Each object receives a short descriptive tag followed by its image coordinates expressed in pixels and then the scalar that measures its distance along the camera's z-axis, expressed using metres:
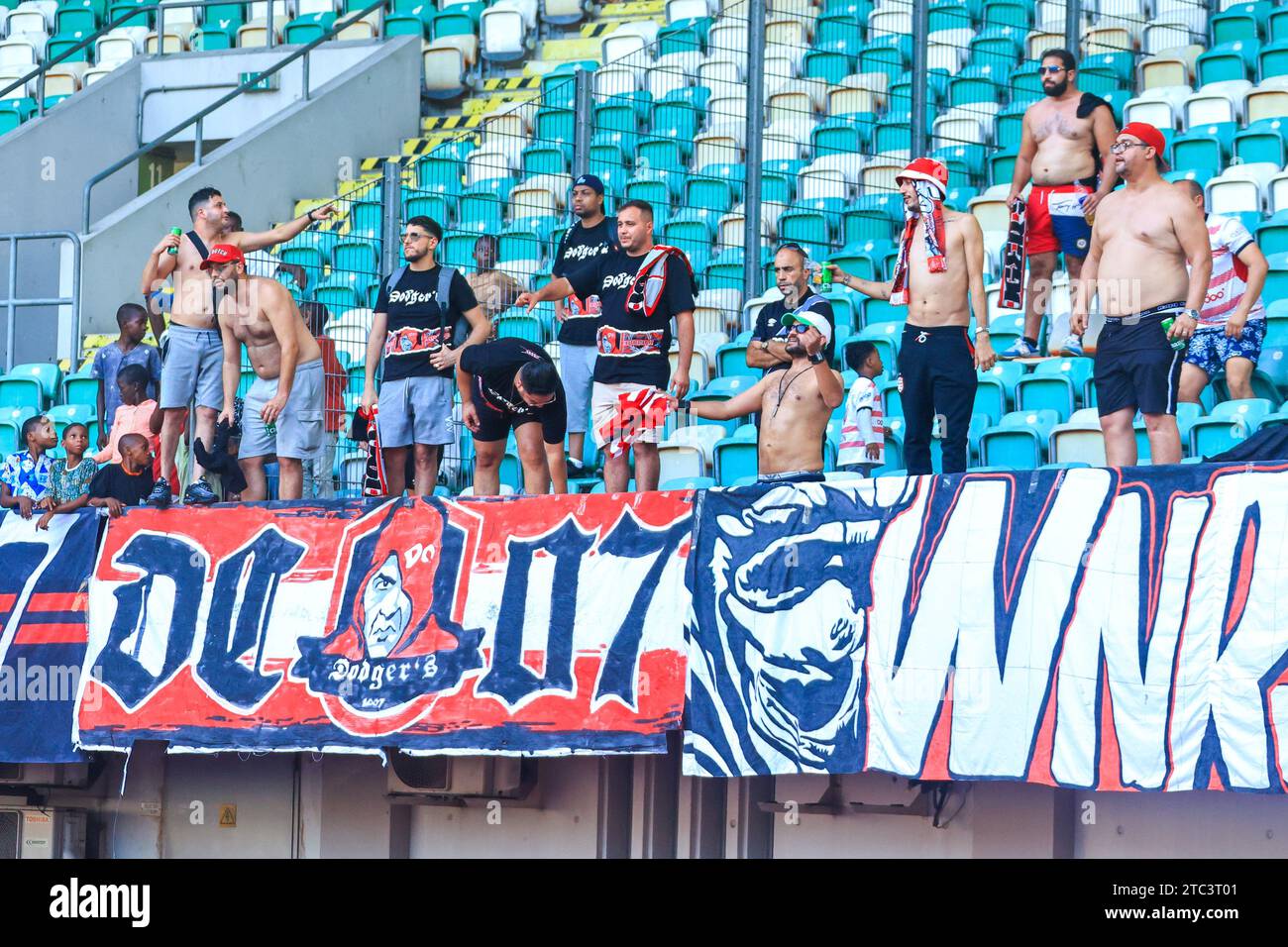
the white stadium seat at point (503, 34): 20.64
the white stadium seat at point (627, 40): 19.84
